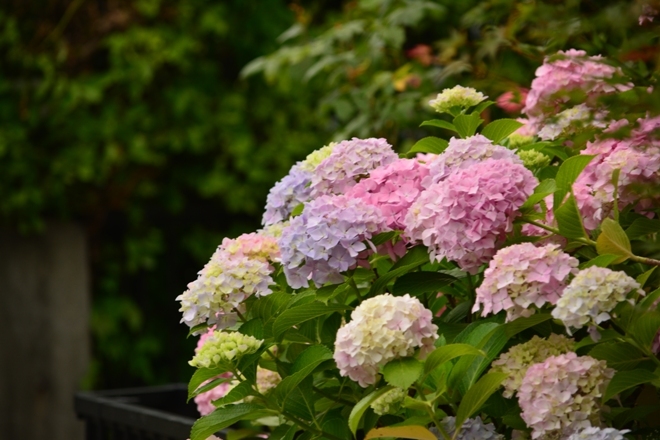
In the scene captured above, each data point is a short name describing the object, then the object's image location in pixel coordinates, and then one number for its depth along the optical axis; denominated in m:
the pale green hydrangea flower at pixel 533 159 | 2.29
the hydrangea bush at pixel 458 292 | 2.06
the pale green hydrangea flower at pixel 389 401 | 2.09
